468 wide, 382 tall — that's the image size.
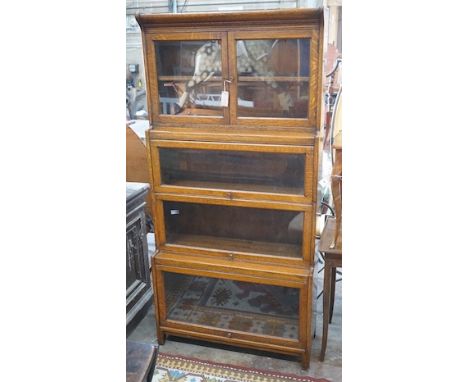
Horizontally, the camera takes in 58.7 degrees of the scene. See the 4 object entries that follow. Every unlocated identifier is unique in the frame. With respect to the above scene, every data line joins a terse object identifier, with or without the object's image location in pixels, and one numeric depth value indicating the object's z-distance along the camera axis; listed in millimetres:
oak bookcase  1236
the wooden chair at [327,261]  1325
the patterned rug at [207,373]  1412
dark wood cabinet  1603
